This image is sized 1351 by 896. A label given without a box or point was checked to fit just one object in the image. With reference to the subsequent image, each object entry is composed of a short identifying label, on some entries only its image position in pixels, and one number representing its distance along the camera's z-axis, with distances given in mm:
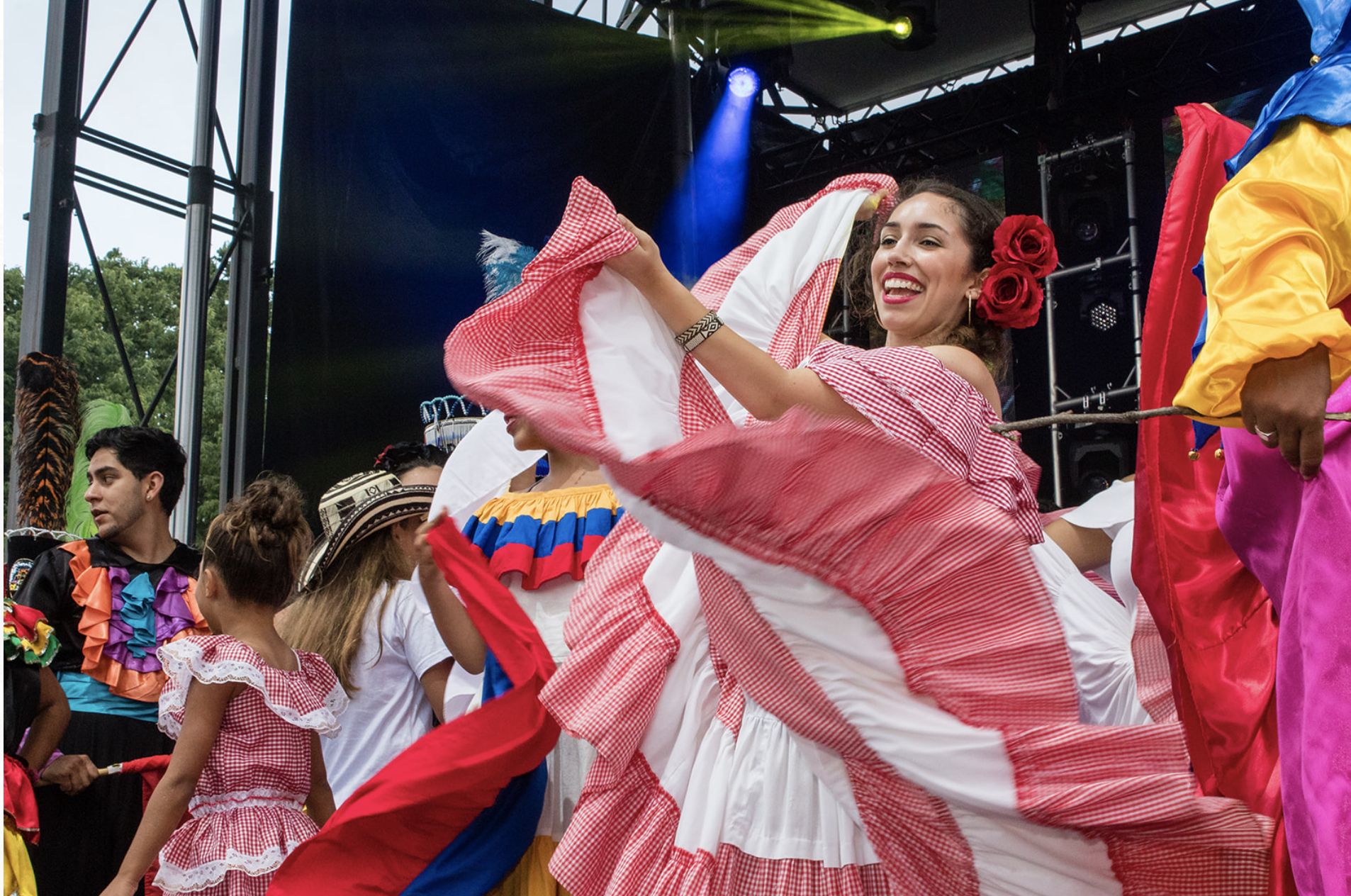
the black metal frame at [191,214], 4875
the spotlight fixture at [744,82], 7812
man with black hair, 3227
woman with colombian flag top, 2232
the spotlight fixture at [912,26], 7188
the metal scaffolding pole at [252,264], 5516
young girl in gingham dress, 2402
